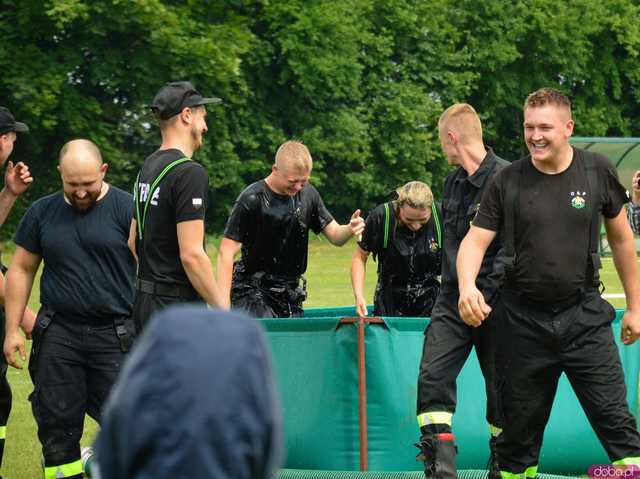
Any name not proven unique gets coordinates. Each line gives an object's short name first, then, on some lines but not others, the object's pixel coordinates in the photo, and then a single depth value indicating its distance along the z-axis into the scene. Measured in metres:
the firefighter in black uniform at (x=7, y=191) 14.46
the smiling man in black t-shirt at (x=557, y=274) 12.38
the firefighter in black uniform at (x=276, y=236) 17.20
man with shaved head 13.41
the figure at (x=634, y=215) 19.11
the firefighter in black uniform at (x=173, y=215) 12.52
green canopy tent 61.50
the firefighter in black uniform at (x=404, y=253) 17.41
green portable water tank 15.52
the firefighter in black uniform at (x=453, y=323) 13.80
